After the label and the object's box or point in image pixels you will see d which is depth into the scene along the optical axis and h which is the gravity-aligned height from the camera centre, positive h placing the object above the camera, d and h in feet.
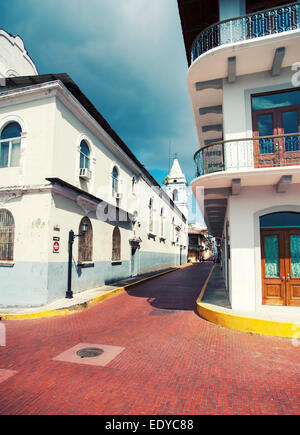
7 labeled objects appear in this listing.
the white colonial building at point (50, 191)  32.99 +7.79
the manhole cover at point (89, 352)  18.74 -7.14
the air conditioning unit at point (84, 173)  40.68 +11.43
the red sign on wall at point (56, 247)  33.80 +0.31
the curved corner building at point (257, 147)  26.00 +10.20
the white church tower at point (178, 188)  149.79 +34.39
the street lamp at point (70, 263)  35.73 -1.75
